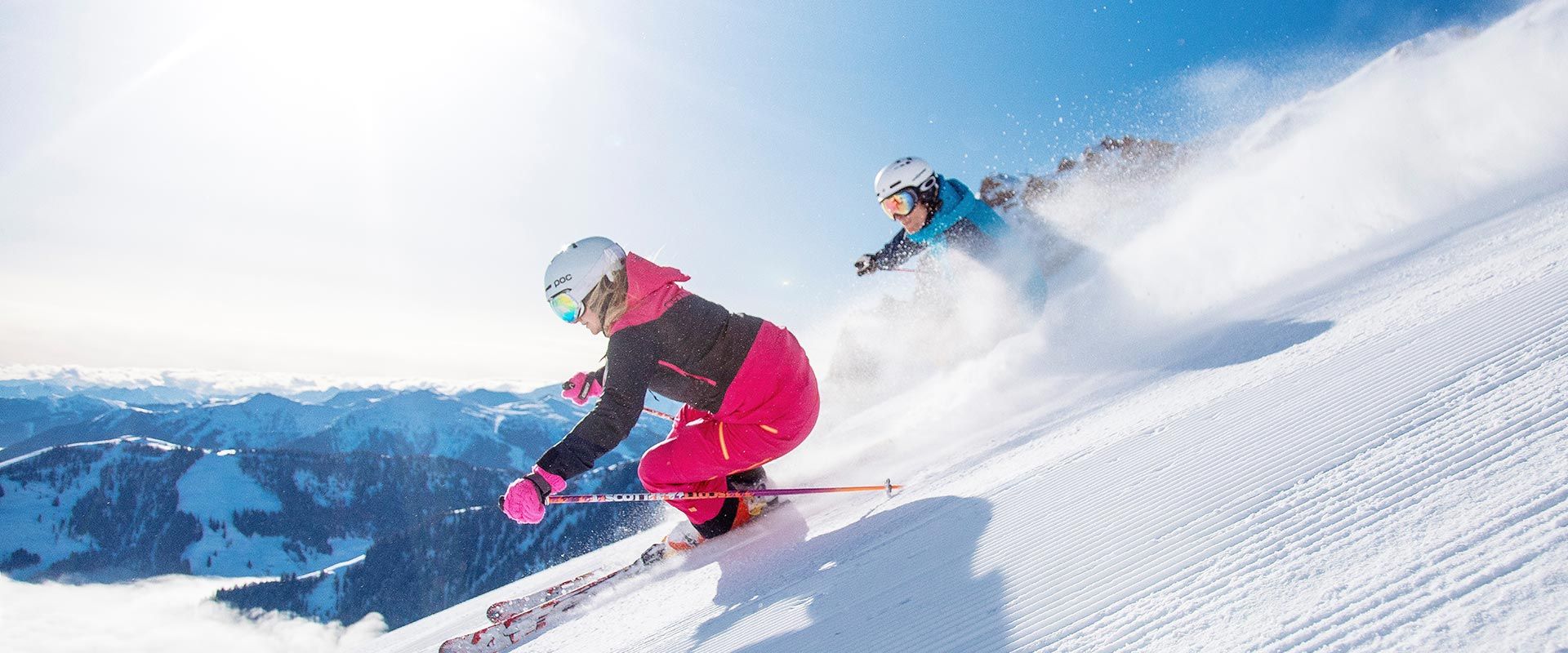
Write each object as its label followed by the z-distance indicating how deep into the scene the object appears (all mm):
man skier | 9453
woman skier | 4352
